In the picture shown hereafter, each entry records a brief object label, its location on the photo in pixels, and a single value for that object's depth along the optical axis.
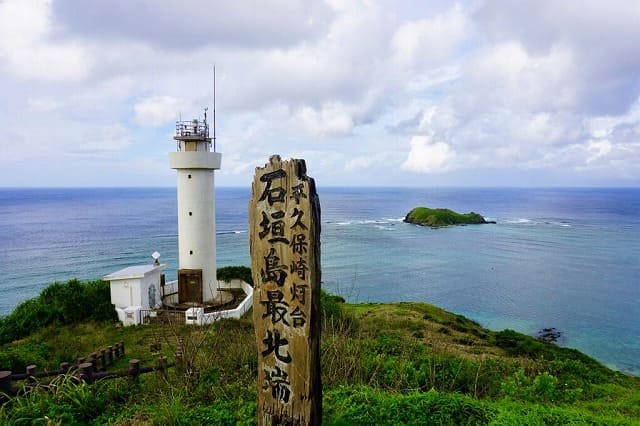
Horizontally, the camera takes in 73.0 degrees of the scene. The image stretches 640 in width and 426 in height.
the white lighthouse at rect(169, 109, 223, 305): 16.19
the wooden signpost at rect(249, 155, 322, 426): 3.97
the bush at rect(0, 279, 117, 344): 14.83
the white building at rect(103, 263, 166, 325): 14.86
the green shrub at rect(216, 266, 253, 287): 19.02
